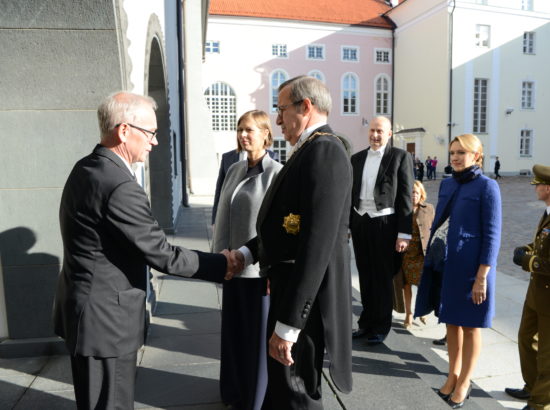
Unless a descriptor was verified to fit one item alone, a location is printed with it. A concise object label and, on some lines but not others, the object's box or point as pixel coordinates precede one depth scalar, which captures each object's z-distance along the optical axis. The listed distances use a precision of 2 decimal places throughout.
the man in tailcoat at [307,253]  1.94
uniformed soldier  3.03
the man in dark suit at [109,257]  1.97
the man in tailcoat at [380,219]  4.24
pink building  38.16
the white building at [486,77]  33.69
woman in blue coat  3.15
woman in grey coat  2.85
